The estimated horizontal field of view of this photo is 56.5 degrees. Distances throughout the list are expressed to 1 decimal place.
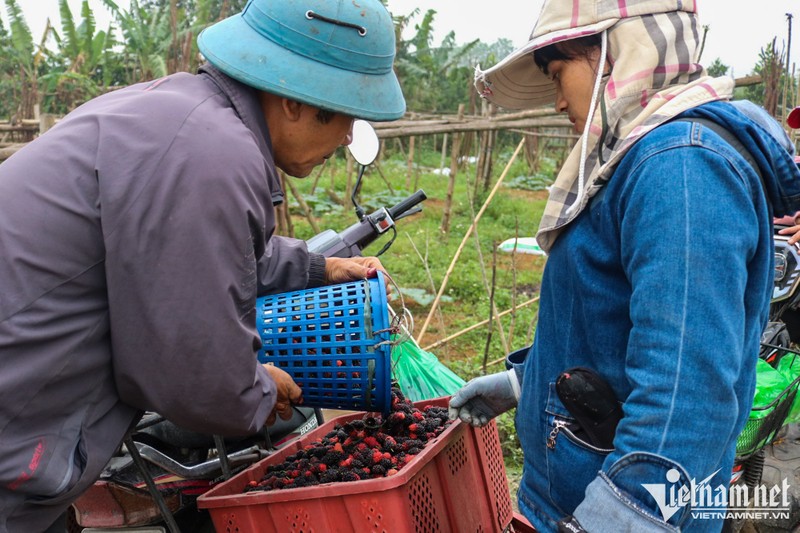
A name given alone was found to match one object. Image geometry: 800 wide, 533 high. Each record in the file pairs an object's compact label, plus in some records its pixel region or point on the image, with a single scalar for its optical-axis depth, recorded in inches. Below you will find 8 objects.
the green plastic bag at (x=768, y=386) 105.4
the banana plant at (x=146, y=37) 512.6
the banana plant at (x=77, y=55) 480.2
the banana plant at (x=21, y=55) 444.5
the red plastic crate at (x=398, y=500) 62.6
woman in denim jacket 45.3
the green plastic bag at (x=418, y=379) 115.8
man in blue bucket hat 52.0
